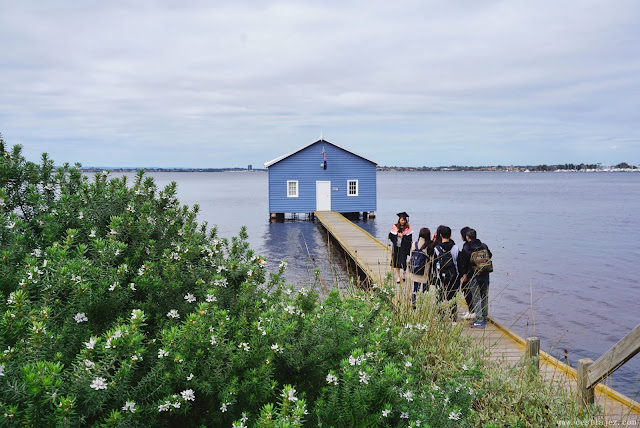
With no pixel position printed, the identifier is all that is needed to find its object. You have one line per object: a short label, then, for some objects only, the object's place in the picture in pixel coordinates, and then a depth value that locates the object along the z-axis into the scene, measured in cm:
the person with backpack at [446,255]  876
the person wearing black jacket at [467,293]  870
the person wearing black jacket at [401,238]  1059
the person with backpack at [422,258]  892
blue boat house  3484
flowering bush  241
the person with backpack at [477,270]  841
